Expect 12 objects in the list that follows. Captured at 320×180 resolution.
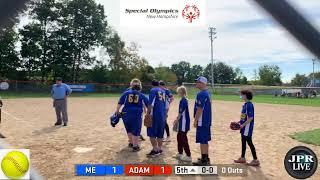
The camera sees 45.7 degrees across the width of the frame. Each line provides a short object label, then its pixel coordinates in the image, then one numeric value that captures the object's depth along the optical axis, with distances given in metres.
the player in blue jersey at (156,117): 7.11
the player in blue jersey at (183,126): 6.79
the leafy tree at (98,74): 47.50
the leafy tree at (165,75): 59.24
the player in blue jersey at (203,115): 6.15
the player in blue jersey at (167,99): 8.20
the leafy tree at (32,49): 33.37
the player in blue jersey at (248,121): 6.45
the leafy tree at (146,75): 49.38
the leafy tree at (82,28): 39.04
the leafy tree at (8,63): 29.30
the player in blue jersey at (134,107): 7.49
